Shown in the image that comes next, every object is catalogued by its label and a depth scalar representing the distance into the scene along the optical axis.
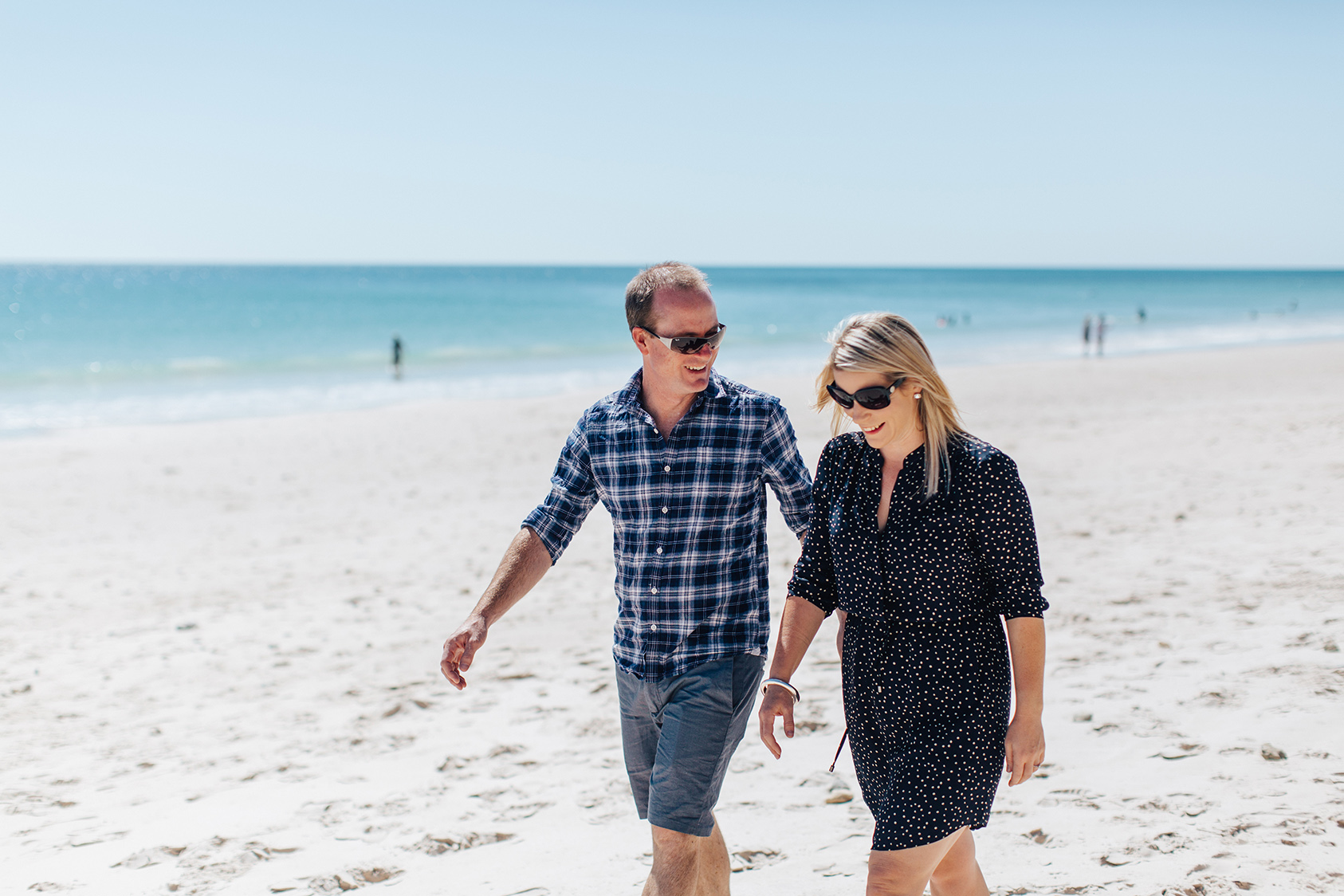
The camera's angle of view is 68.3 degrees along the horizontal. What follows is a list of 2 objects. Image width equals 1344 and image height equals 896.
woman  2.26
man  2.71
